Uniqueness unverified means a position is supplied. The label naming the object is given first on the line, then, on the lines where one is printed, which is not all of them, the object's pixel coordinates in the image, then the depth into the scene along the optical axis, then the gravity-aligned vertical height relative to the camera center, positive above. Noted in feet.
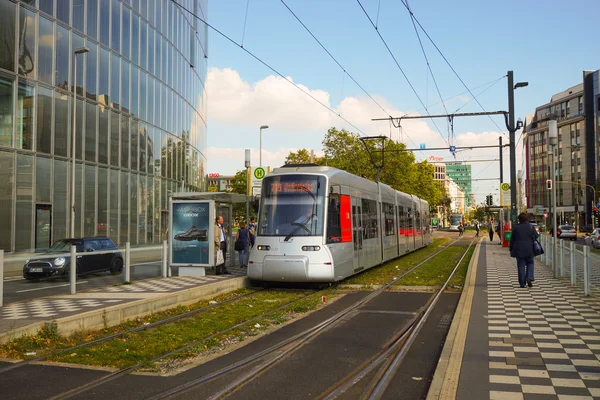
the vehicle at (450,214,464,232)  284.20 -1.00
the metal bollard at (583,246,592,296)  38.71 -3.74
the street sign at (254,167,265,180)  80.22 +6.74
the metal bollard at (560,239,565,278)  52.02 -3.69
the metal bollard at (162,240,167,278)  53.36 -3.78
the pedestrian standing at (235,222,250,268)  62.13 -2.14
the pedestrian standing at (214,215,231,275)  54.03 -2.09
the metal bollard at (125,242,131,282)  48.26 -3.97
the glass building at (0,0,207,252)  77.71 +17.45
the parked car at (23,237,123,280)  41.81 -3.45
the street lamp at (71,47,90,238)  81.97 +14.29
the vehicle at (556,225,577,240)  172.08 -4.07
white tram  45.14 -0.69
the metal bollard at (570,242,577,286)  45.21 -4.28
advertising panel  53.01 -1.19
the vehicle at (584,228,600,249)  119.03 -4.49
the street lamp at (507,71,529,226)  86.17 +13.27
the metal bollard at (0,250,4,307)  33.01 -3.08
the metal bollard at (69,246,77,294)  41.02 -3.86
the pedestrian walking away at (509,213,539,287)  44.27 -2.19
